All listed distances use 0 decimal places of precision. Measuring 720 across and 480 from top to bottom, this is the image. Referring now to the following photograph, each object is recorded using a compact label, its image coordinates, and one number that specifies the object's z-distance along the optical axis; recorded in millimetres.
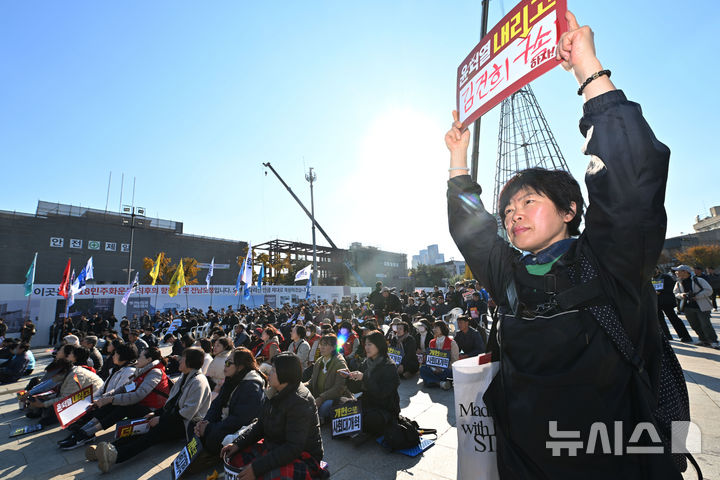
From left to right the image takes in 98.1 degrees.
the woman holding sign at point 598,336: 968
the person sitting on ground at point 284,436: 2957
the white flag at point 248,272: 20125
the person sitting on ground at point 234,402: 3891
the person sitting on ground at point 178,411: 4441
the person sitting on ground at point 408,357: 7621
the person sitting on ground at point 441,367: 6707
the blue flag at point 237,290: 21891
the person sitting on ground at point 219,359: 6113
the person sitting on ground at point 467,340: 7379
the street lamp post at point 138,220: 46519
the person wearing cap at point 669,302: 8078
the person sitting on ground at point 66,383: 5781
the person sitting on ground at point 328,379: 5371
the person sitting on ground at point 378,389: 4336
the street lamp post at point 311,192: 31875
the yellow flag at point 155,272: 19695
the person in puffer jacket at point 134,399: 5051
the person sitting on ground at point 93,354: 8026
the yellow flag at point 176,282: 17812
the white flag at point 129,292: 17328
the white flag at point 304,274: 21931
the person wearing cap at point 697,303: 7316
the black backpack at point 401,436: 4043
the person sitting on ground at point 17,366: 9008
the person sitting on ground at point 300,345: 7822
